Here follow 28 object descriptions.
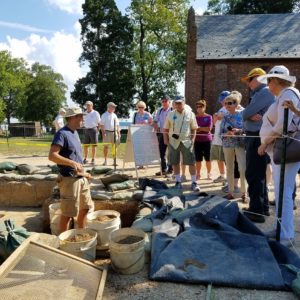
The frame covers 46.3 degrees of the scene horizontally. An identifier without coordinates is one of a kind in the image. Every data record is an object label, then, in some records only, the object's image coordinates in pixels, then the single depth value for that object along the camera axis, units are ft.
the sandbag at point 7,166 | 26.71
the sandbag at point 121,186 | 22.30
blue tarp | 10.79
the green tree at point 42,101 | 218.18
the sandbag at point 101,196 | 19.56
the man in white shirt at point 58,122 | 39.70
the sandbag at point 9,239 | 12.05
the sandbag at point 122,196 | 19.60
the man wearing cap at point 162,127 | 27.98
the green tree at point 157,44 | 136.77
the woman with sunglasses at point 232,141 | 19.77
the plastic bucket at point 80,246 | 11.89
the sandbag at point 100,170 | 28.71
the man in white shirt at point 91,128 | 34.45
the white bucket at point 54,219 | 16.42
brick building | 74.18
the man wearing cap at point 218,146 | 23.82
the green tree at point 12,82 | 196.95
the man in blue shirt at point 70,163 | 13.21
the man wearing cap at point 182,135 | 22.82
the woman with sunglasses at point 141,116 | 30.86
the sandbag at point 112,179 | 23.22
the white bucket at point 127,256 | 11.37
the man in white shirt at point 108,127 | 33.94
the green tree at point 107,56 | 133.39
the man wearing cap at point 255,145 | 15.98
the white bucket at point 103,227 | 13.88
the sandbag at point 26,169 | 26.22
